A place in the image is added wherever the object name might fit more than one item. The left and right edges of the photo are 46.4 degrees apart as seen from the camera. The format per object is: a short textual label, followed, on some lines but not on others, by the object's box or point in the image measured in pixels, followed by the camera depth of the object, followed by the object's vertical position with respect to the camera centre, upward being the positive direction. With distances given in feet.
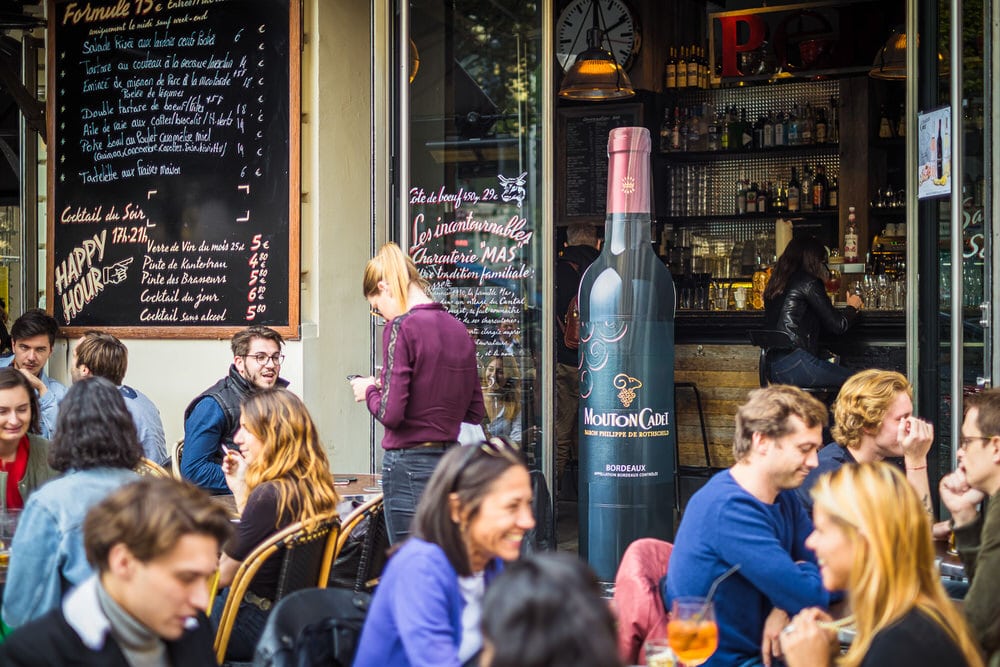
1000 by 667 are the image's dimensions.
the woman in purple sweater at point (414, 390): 15.03 -0.66
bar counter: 26.53 -0.61
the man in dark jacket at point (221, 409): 16.25 -0.99
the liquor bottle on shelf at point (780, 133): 30.86 +5.44
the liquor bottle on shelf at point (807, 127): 30.53 +5.53
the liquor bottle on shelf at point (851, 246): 29.09 +2.29
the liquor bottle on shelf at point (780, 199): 30.86 +3.69
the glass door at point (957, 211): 16.42 +1.87
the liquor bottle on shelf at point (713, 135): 31.60 +5.53
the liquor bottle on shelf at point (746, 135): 31.19 +5.45
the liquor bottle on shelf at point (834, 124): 30.37 +5.59
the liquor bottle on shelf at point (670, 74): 31.94 +7.27
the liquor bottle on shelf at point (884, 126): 29.94 +5.45
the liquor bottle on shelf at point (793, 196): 30.60 +3.74
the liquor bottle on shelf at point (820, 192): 30.37 +3.81
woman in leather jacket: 24.81 +0.50
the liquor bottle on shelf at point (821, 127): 30.35 +5.50
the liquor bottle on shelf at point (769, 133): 30.99 +5.46
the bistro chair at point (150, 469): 14.37 -1.61
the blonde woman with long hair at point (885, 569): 7.20 -1.50
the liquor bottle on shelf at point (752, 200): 31.22 +3.71
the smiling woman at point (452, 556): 8.02 -1.54
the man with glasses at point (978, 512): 8.97 -1.68
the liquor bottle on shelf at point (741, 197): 31.27 +3.79
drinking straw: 8.36 -2.00
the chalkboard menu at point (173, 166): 21.20 +3.34
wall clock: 31.63 +8.48
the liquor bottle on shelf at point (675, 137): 31.65 +5.47
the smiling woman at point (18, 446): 13.01 -1.23
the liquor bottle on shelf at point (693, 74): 31.76 +7.22
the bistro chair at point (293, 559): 11.14 -2.17
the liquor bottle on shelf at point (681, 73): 31.89 +7.27
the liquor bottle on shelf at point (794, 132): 30.71 +5.45
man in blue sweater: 10.20 -1.77
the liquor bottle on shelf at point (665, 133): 31.81 +5.61
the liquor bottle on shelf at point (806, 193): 30.60 +3.83
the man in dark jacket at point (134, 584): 6.89 -1.48
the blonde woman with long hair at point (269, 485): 11.75 -1.50
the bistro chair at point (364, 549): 12.47 -2.51
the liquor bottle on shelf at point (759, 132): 31.17 +5.52
